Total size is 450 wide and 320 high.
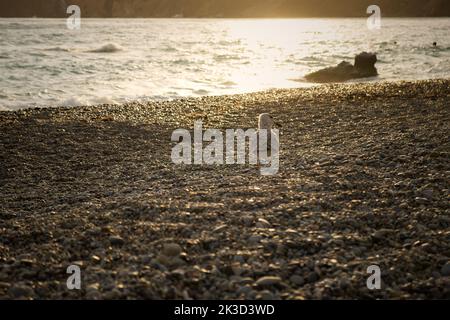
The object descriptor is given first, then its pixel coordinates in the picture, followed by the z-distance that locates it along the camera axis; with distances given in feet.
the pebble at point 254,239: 14.53
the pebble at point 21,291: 12.23
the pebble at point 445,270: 12.76
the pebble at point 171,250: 13.87
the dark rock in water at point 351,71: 76.79
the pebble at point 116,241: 14.94
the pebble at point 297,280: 12.35
